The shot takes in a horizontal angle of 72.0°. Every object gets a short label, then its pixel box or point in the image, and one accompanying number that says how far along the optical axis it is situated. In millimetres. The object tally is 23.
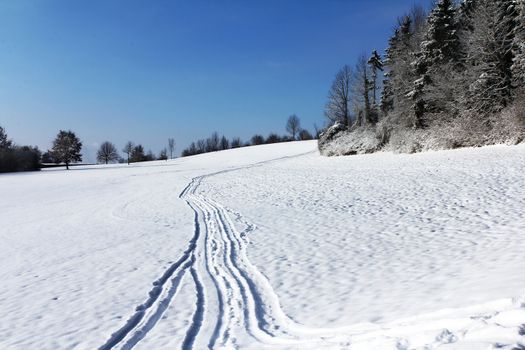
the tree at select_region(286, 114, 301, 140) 108250
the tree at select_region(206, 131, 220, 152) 130988
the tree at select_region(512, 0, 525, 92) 22489
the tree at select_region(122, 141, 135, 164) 101112
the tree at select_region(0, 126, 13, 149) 73275
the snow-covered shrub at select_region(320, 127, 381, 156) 37688
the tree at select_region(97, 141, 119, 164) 104750
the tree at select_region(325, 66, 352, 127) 58594
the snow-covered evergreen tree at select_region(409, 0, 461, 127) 29344
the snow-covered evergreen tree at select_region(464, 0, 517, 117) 25016
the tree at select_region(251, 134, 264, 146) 116875
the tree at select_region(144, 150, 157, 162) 107250
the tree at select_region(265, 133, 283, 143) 113075
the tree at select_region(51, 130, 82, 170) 79312
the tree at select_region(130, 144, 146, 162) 103206
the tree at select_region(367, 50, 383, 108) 50219
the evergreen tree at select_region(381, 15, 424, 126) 33094
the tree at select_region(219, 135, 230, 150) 131625
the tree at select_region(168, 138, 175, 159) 121062
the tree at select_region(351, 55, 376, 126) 51719
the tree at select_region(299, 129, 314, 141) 107662
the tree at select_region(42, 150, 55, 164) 107769
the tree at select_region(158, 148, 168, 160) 105112
